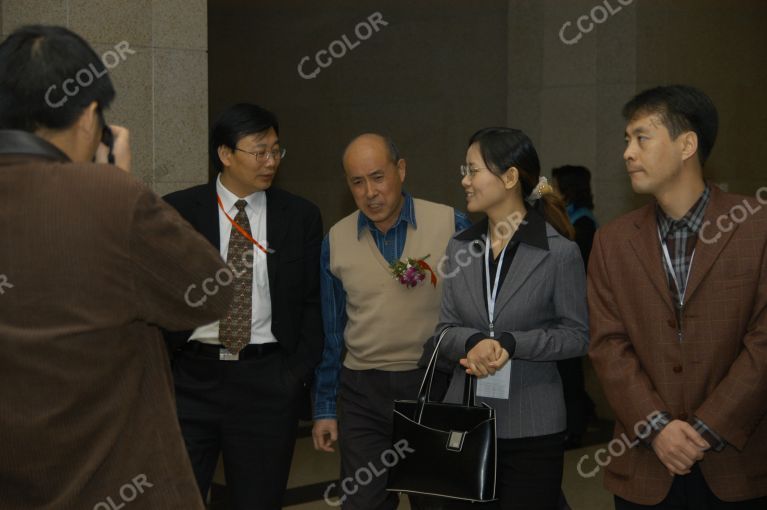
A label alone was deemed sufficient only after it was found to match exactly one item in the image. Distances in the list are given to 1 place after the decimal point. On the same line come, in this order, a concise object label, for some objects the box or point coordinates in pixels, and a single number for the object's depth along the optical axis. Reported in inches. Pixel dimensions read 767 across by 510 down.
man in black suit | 145.2
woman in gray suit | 128.3
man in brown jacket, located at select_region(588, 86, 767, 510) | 114.0
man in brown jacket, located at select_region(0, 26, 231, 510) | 80.2
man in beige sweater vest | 148.7
